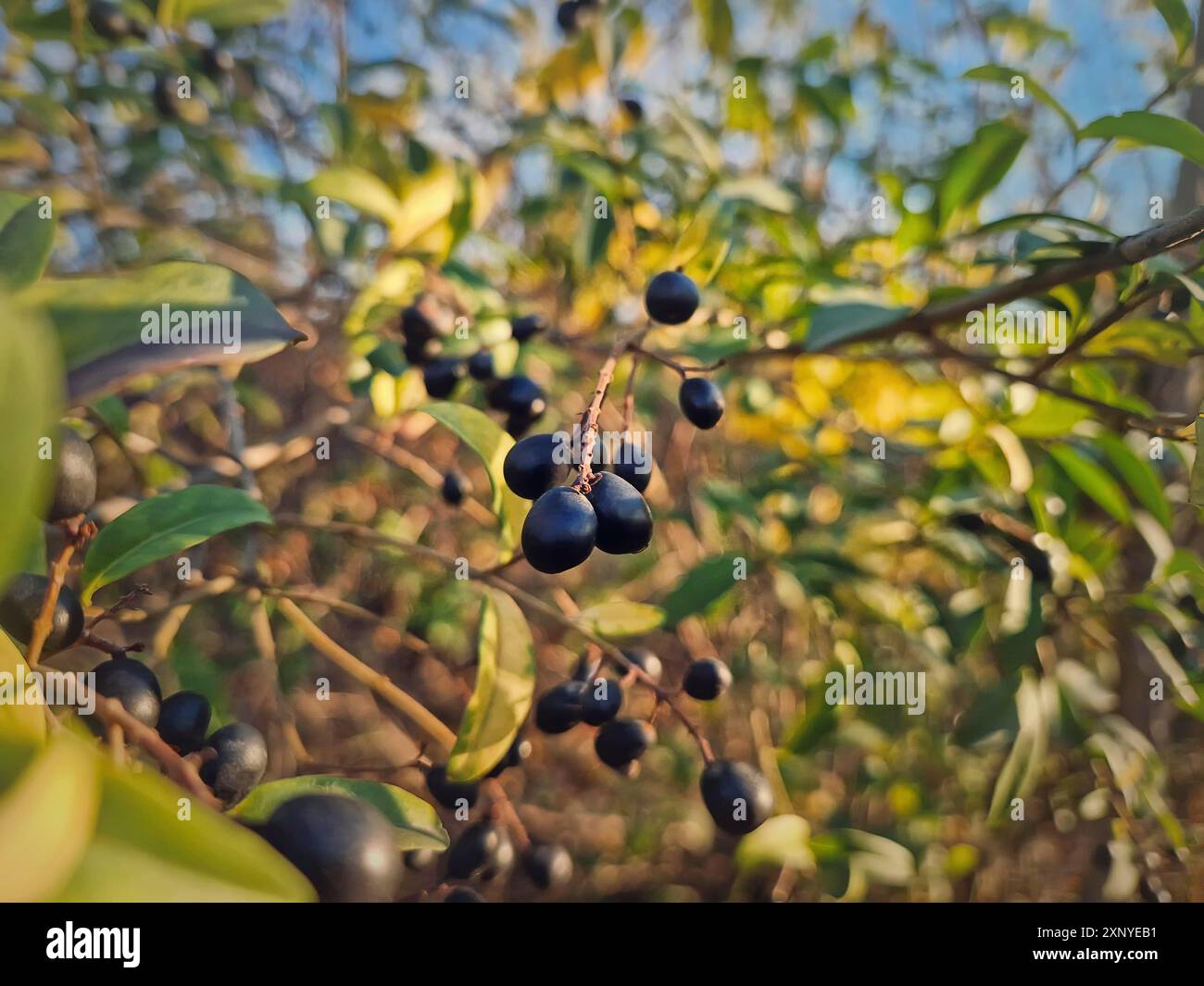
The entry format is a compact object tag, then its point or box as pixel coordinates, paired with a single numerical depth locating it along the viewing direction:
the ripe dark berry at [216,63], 0.34
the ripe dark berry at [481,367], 0.29
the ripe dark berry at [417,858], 0.27
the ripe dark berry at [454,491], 0.31
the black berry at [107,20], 0.31
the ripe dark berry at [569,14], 0.35
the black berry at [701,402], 0.26
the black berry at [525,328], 0.29
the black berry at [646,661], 0.27
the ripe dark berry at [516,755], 0.26
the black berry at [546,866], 0.28
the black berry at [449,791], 0.27
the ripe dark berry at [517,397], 0.28
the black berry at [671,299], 0.26
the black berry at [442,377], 0.29
